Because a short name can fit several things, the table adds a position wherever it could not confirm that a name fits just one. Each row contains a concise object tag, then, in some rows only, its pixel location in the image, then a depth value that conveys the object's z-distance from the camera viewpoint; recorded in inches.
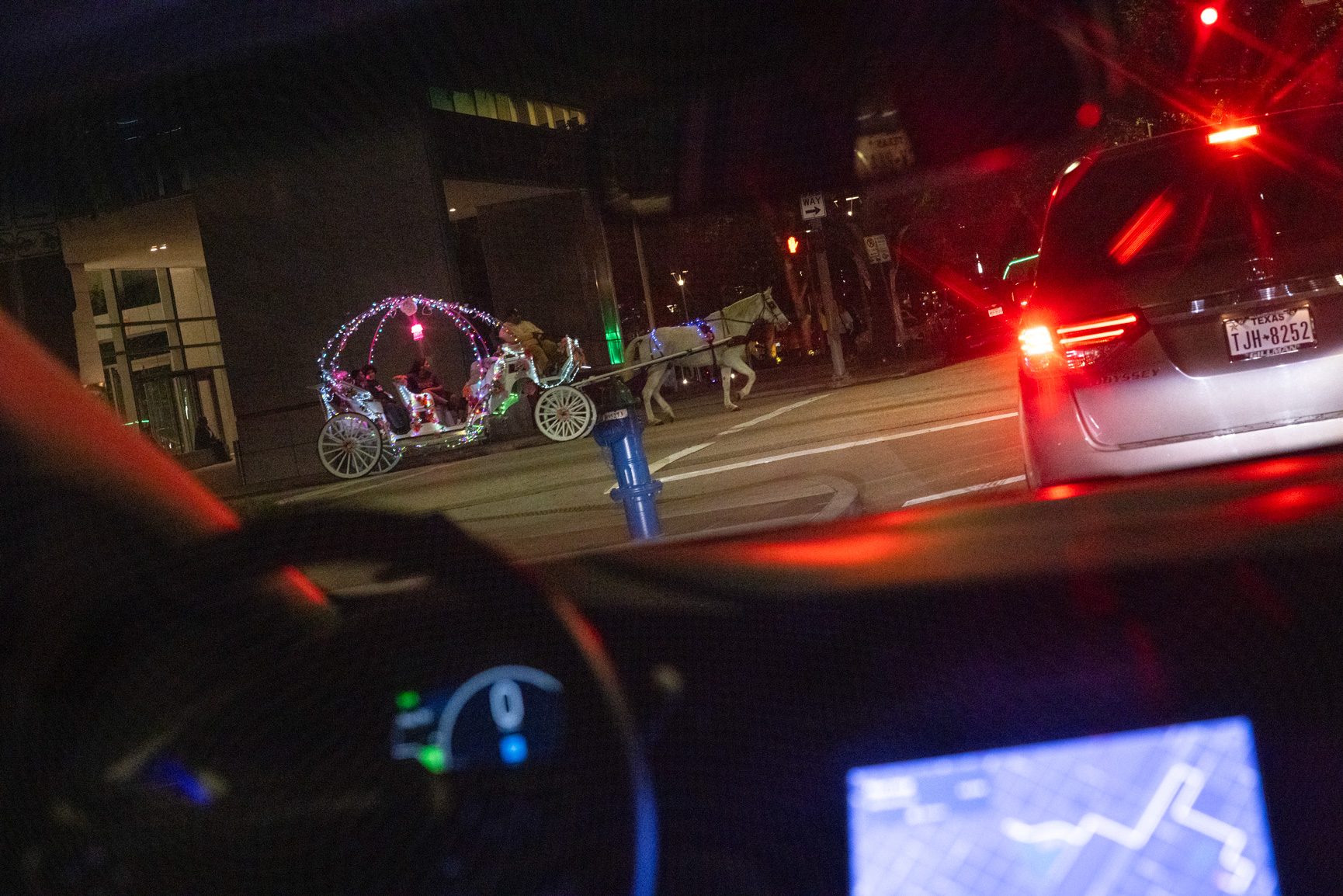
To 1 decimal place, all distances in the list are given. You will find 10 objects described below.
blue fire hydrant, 196.5
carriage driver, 634.2
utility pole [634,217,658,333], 1088.8
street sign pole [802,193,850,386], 740.0
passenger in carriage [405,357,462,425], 609.6
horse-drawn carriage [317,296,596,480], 605.3
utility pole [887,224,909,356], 1038.4
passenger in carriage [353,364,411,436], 612.1
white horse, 700.7
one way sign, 704.4
